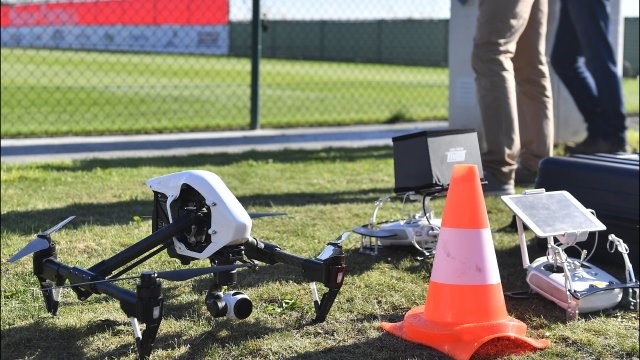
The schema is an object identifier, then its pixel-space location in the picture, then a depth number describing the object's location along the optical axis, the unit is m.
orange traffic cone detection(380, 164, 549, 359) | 3.41
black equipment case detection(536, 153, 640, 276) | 4.48
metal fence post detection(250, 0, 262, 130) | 9.95
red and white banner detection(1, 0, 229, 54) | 12.95
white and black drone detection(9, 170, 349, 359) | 3.43
